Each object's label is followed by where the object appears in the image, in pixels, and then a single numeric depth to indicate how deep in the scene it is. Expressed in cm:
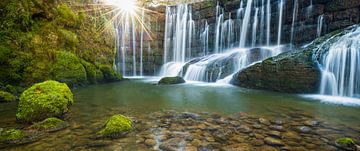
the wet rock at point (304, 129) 423
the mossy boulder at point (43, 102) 457
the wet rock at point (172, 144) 351
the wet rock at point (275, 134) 397
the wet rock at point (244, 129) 427
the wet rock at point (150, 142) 367
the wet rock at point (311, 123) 470
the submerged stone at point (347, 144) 340
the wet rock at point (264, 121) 474
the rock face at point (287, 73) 880
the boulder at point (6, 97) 674
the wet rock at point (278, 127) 434
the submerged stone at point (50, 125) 412
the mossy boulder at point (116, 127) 397
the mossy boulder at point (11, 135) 359
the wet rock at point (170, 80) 1303
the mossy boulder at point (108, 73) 1327
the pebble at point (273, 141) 362
